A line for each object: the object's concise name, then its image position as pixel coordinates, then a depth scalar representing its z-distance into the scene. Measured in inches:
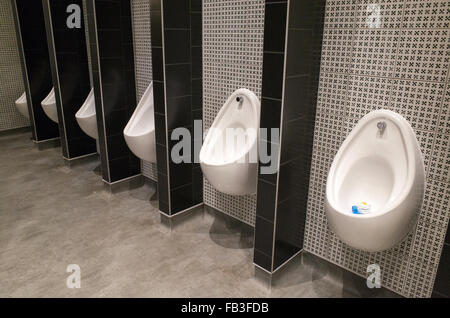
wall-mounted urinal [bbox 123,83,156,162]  112.0
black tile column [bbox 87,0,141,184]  117.8
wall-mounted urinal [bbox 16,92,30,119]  183.7
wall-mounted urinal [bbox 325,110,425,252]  60.8
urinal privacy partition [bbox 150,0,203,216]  92.7
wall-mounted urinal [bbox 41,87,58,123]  163.2
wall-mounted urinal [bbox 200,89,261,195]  83.7
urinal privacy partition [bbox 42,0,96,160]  141.5
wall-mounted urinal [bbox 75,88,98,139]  136.6
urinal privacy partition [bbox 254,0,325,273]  68.6
